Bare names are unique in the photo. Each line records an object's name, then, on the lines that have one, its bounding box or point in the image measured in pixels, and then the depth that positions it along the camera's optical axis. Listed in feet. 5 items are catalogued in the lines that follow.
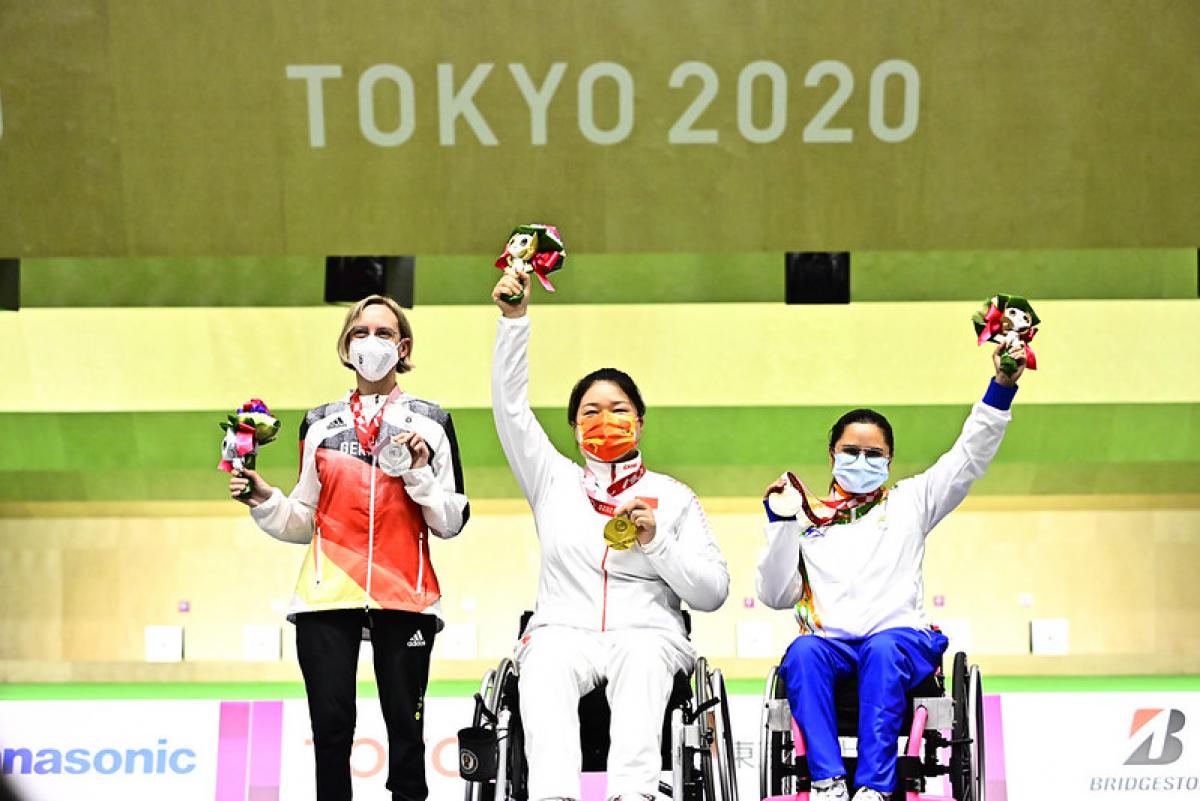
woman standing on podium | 28.78
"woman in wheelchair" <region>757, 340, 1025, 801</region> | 27.78
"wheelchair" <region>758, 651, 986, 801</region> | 27.76
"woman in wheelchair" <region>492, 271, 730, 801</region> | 26.23
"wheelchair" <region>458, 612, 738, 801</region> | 26.32
